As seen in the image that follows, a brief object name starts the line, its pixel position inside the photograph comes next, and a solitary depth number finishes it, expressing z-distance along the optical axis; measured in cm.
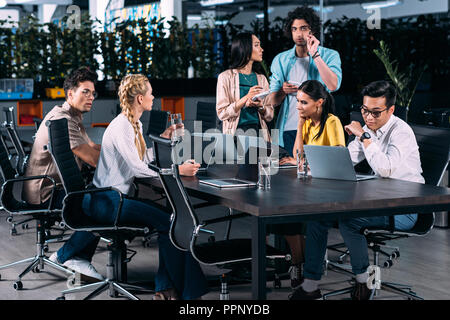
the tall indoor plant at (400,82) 827
